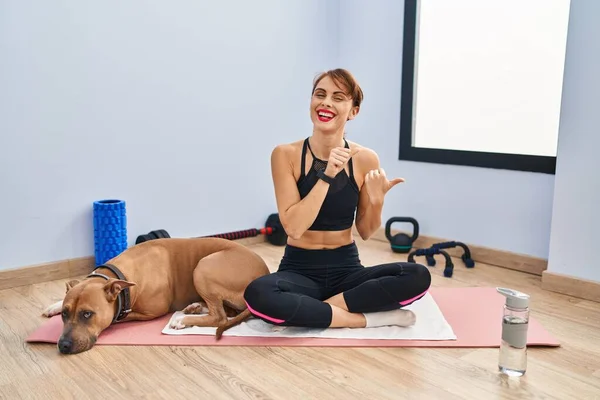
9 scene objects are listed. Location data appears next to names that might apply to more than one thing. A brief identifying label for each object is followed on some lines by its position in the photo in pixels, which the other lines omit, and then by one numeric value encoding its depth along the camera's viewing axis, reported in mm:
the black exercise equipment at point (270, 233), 3342
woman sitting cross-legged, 1989
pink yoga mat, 1966
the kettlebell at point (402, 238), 3254
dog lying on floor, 1890
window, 2822
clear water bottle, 1685
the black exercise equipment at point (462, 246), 3016
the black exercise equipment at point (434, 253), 2816
